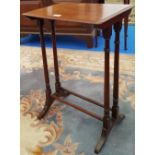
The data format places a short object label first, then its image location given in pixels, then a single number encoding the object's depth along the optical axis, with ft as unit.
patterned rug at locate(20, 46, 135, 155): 5.20
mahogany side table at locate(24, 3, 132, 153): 4.20
